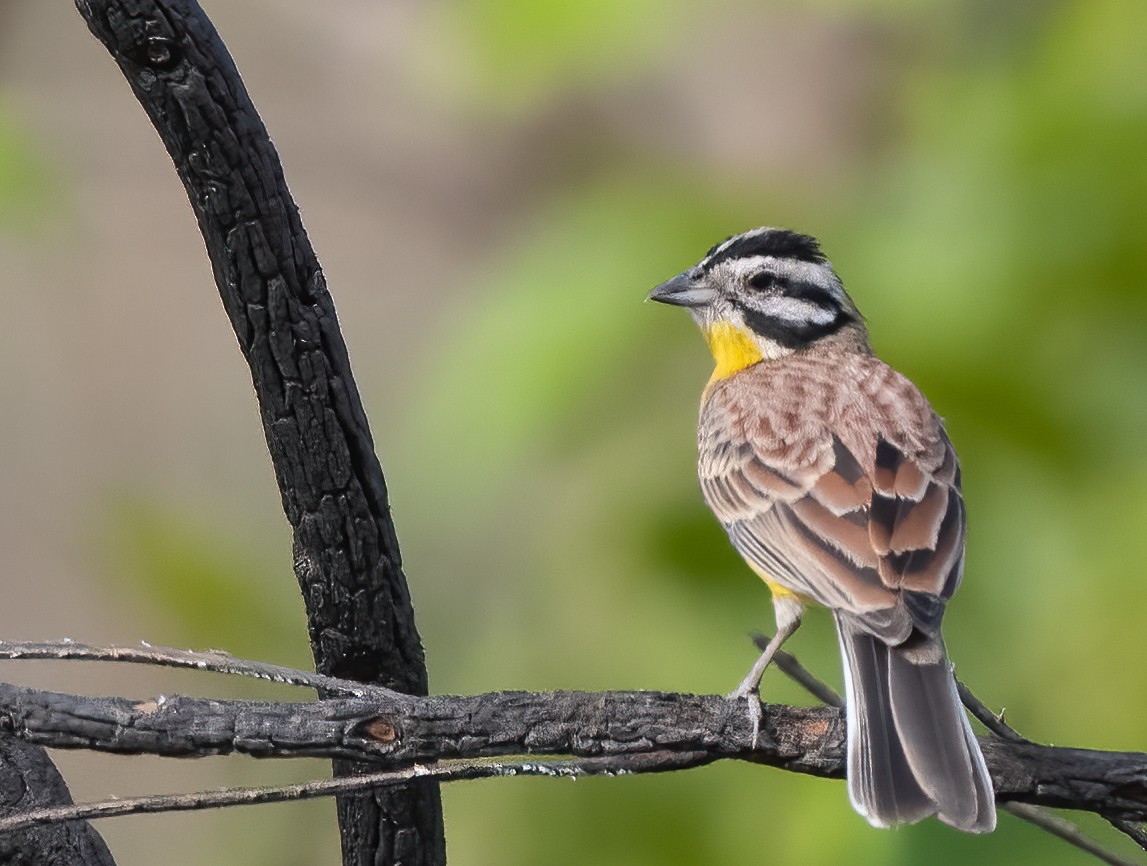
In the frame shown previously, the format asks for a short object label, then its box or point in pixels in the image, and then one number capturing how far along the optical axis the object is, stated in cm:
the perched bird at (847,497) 654
